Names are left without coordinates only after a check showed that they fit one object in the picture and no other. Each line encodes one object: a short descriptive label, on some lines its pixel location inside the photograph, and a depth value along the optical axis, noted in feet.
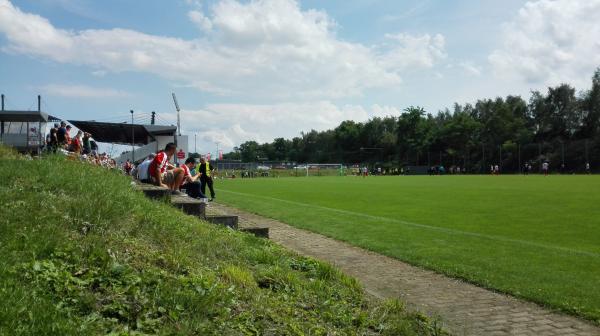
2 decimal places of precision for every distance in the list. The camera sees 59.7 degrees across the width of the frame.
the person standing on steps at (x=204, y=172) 71.20
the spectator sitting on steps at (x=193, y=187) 50.16
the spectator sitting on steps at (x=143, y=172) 44.40
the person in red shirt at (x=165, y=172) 40.68
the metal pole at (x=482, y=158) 288.39
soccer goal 291.79
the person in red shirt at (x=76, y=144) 52.57
